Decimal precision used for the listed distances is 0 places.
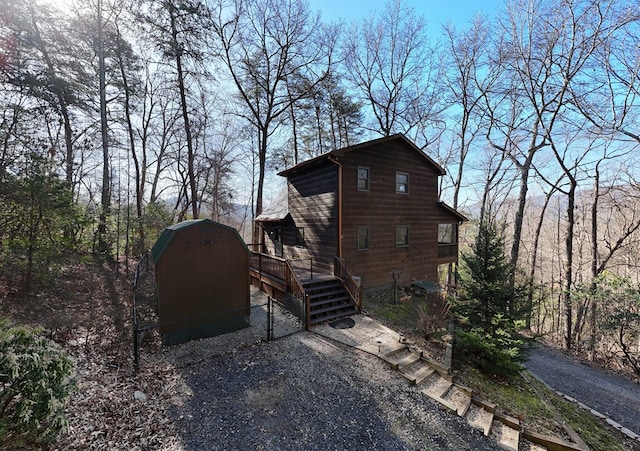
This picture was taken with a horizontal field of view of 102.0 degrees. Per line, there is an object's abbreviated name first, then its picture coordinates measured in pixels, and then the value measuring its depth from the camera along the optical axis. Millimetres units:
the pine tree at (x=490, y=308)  6668
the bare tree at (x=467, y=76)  15609
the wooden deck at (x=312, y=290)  8305
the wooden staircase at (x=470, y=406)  4805
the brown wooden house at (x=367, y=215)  10414
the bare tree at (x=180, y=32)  12805
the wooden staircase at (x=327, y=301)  8398
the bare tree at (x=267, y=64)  15680
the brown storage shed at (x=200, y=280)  6414
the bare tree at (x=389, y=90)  17500
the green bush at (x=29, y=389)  2625
